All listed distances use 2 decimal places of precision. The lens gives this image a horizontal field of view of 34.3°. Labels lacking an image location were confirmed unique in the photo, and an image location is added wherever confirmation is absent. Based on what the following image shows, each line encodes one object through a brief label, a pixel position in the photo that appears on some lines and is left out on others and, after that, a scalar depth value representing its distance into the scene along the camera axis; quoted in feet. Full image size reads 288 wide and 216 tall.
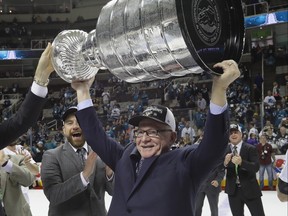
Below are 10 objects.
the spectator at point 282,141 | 36.45
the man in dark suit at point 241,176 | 16.76
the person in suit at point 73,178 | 8.63
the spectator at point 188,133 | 36.14
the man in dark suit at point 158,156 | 6.09
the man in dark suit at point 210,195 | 20.35
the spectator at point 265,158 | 33.83
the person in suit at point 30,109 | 7.03
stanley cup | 5.29
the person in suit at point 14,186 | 11.37
